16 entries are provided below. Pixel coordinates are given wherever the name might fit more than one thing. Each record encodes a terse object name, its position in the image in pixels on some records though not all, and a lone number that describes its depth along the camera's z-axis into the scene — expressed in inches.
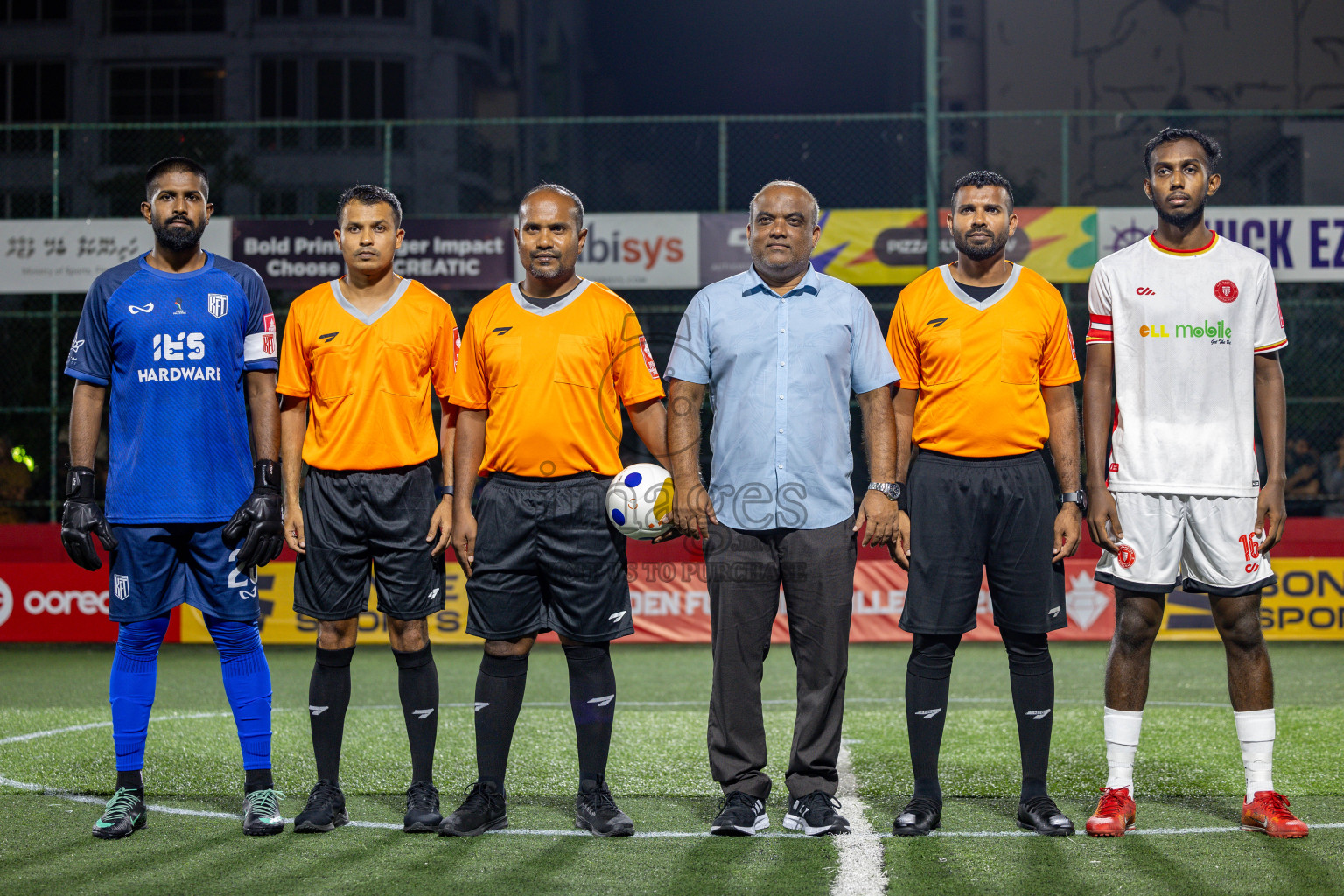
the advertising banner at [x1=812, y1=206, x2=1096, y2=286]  548.1
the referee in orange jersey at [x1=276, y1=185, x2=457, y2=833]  177.2
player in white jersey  173.3
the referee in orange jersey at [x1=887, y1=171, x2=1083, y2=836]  173.5
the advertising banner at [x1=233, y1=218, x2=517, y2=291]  569.9
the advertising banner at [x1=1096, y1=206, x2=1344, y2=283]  540.7
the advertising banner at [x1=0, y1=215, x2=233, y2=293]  568.4
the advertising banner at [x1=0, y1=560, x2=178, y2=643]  444.8
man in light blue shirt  173.3
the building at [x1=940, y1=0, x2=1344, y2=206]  1031.6
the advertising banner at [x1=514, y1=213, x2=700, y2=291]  560.4
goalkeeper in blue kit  178.9
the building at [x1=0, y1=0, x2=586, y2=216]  1315.2
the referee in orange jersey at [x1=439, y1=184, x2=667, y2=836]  174.6
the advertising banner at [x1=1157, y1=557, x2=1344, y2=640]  451.5
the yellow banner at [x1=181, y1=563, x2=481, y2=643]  445.7
